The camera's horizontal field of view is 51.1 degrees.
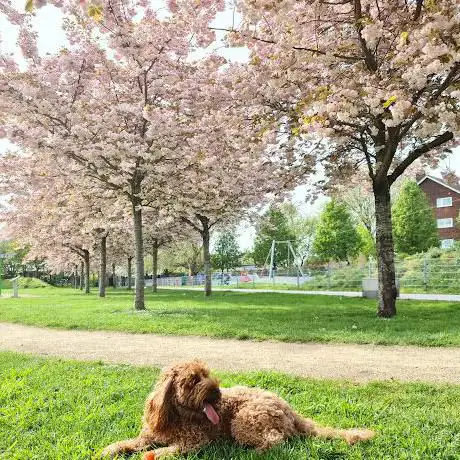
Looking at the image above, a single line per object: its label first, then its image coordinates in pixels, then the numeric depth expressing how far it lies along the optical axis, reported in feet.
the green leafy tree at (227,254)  216.54
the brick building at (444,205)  161.89
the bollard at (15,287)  107.30
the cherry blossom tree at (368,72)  28.68
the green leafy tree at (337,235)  156.87
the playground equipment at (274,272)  107.53
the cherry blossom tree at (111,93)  46.06
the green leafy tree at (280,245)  192.75
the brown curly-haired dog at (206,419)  9.70
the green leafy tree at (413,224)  134.21
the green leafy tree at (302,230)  198.23
